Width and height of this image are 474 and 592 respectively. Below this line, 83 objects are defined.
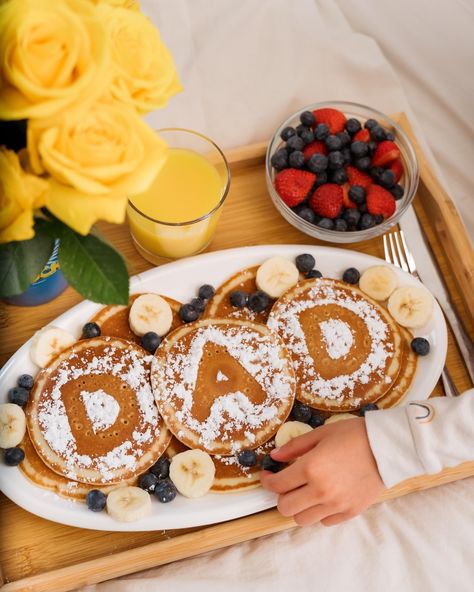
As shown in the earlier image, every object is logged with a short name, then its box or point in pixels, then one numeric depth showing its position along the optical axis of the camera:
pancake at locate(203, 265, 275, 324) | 0.74
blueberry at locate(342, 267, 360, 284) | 0.75
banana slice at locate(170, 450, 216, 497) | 0.67
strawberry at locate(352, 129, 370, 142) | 0.77
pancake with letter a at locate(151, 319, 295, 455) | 0.69
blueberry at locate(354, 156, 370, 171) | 0.77
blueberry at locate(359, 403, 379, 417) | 0.70
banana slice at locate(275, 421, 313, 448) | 0.69
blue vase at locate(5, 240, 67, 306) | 0.69
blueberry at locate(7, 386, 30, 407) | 0.68
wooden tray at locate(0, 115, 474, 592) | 0.67
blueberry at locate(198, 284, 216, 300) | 0.73
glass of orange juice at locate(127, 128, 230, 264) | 0.72
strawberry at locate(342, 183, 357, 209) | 0.76
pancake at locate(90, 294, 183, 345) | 0.71
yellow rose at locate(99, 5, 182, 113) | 0.47
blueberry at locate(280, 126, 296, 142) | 0.78
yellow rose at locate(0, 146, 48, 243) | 0.45
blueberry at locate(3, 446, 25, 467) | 0.66
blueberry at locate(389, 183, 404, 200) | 0.77
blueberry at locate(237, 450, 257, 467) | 0.68
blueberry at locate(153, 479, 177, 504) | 0.66
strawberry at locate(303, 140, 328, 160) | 0.77
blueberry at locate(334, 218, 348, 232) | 0.75
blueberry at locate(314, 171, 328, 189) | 0.76
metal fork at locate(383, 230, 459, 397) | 0.77
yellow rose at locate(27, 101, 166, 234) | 0.44
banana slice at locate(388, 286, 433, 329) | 0.73
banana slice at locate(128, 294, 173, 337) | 0.71
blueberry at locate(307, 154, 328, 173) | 0.75
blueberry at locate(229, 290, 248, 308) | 0.73
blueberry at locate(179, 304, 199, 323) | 0.72
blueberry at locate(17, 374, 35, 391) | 0.68
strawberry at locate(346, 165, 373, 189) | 0.77
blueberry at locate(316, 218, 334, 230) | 0.75
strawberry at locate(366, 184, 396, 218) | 0.75
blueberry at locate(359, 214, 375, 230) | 0.76
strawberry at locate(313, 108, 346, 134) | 0.78
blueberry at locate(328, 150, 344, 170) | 0.75
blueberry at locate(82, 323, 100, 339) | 0.70
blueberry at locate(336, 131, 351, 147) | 0.77
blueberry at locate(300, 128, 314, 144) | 0.77
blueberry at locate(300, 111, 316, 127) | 0.78
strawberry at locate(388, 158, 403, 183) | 0.78
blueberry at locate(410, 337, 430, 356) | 0.72
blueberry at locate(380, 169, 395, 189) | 0.76
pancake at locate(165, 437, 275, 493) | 0.68
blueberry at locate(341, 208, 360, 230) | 0.75
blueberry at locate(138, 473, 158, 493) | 0.67
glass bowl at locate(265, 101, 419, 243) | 0.75
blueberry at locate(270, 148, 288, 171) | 0.77
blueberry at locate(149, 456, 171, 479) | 0.68
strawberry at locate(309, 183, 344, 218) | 0.75
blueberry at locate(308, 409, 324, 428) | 0.70
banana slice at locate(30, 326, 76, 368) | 0.69
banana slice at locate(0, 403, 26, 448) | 0.66
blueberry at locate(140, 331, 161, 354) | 0.71
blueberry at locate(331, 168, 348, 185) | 0.76
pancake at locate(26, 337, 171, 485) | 0.67
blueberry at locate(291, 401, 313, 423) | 0.70
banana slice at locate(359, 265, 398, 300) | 0.74
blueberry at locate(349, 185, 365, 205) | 0.75
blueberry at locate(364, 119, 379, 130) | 0.78
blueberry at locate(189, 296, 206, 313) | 0.73
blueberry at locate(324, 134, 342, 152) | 0.76
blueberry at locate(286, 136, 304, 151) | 0.77
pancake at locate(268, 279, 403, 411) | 0.71
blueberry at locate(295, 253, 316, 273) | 0.74
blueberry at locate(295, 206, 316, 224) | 0.76
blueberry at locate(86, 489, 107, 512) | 0.65
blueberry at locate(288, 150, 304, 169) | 0.76
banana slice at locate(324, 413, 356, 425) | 0.70
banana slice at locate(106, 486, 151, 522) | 0.65
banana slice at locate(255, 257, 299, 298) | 0.74
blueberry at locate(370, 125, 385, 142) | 0.78
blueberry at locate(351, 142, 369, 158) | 0.76
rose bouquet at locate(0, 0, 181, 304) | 0.42
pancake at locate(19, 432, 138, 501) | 0.66
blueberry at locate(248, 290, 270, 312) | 0.73
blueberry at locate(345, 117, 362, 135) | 0.78
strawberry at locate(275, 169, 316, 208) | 0.75
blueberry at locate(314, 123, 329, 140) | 0.77
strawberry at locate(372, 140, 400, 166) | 0.77
